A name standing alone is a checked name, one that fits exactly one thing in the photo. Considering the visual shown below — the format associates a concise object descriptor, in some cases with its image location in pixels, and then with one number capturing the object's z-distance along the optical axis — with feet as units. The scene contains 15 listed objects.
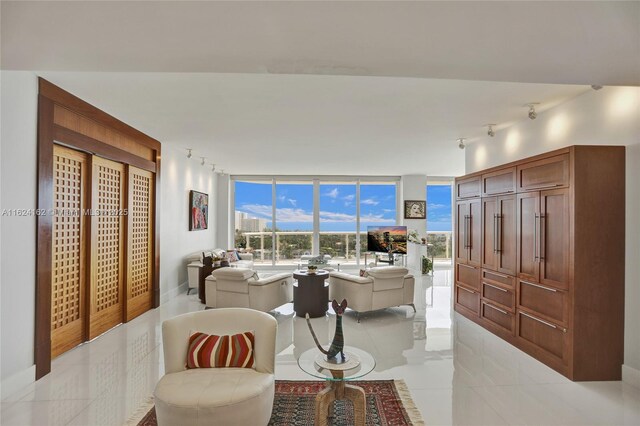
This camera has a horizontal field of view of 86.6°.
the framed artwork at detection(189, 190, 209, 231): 23.97
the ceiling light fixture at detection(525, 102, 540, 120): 12.14
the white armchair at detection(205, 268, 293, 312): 16.07
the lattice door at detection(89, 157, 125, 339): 13.47
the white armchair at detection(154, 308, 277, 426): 6.45
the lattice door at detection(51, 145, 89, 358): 11.46
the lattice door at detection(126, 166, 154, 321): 15.93
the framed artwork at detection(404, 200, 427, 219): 32.37
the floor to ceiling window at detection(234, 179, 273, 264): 32.48
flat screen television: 29.99
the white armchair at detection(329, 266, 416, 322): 16.16
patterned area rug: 8.03
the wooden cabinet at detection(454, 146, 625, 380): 10.11
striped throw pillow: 7.79
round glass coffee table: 7.16
